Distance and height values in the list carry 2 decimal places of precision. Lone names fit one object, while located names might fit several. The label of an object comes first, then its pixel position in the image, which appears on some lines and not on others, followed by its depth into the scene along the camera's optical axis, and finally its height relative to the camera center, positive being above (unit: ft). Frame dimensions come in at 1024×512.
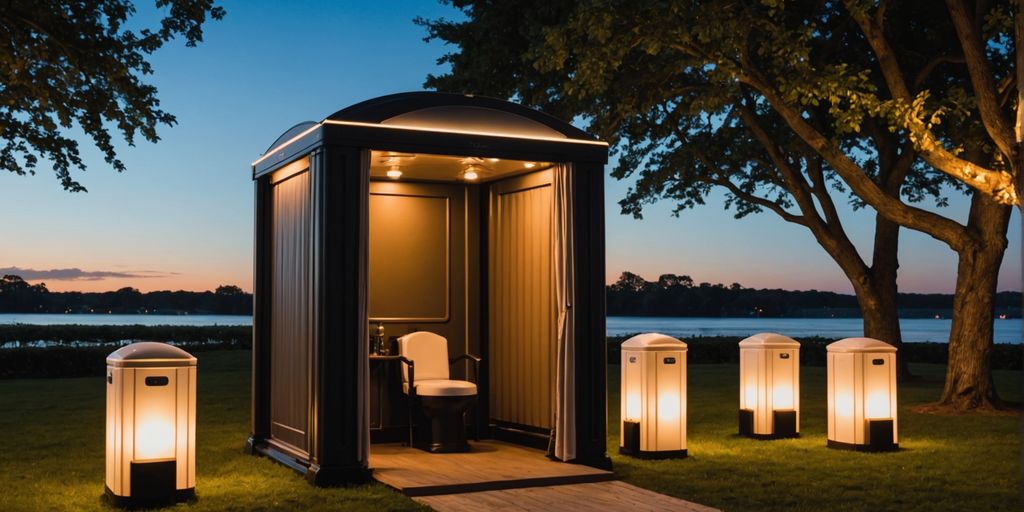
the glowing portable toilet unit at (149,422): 22.97 -2.70
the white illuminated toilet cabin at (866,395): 33.01 -3.02
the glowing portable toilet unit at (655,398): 30.81 -2.91
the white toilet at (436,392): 30.48 -2.73
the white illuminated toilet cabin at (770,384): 35.81 -2.93
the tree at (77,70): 37.78 +8.24
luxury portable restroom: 26.04 +0.63
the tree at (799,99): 39.63 +8.36
